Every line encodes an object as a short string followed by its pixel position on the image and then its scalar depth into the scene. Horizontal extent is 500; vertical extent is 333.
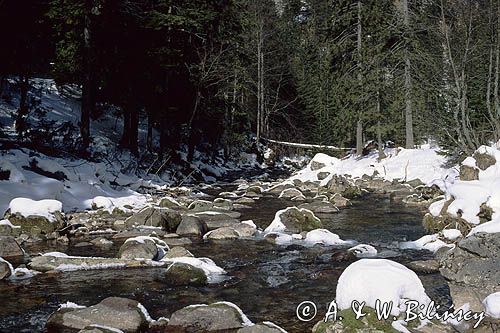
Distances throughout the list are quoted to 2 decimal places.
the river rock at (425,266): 7.83
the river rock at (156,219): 11.80
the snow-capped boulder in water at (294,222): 11.41
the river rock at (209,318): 5.60
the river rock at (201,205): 14.31
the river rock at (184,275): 7.50
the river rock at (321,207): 14.58
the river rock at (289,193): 18.15
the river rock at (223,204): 14.80
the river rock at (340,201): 15.86
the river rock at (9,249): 8.84
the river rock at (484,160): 11.01
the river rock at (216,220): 12.17
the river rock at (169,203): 14.76
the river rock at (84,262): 8.18
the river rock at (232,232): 10.87
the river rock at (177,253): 8.72
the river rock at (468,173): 11.22
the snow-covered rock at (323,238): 10.32
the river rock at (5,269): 7.45
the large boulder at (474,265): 6.37
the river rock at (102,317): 5.57
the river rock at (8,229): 10.21
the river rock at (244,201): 16.36
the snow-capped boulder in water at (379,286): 4.96
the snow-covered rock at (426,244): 9.46
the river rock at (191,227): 11.23
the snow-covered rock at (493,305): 5.18
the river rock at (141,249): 8.60
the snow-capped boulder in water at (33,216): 10.57
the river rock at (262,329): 5.11
